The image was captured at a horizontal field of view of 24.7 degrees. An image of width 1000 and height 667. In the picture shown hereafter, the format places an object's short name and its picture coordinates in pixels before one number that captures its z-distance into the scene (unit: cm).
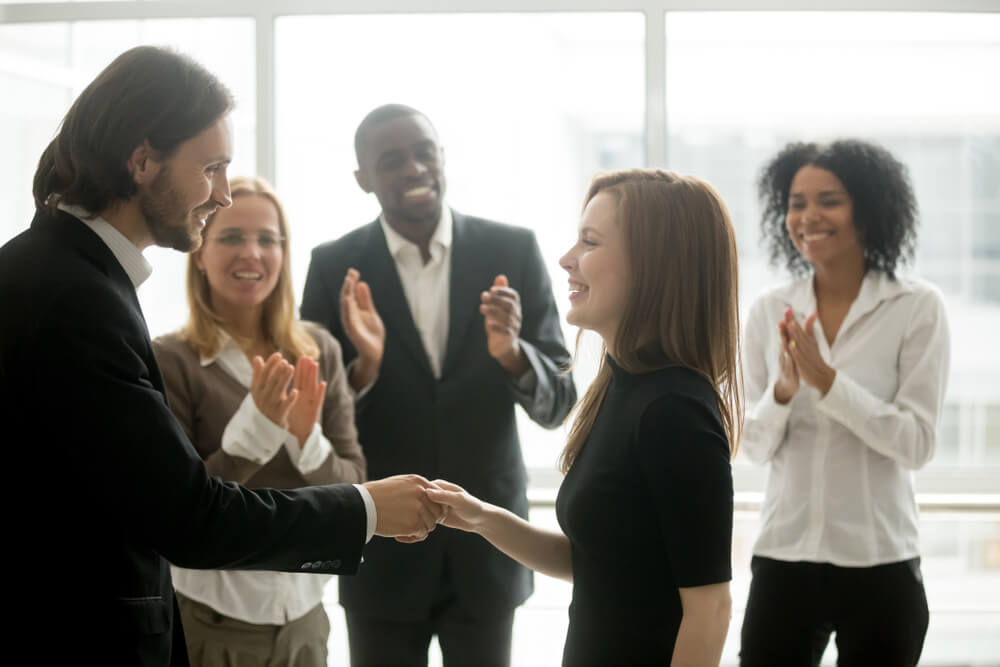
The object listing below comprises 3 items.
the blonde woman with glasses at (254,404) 402
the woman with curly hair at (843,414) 418
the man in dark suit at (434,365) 427
